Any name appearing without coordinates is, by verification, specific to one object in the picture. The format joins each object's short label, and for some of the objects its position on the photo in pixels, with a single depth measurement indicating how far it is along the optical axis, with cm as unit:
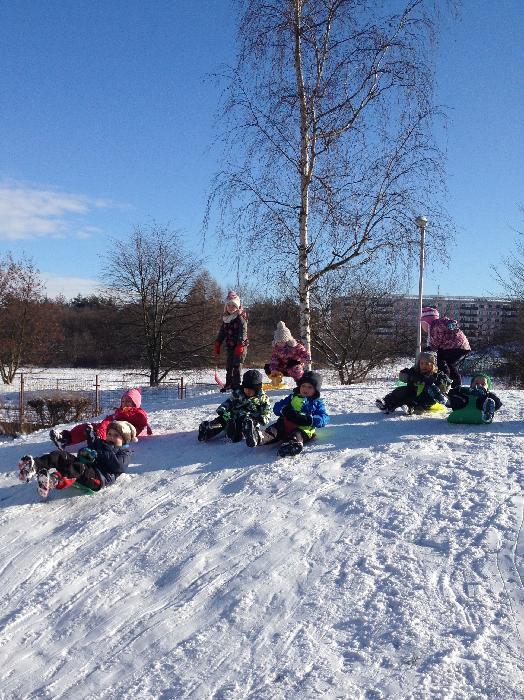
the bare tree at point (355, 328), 2344
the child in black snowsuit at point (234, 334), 1040
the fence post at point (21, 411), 1486
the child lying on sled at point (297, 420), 618
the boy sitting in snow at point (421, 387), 728
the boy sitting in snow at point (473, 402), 695
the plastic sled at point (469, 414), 699
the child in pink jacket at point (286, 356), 1030
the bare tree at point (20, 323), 3069
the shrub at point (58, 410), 1600
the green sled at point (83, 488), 545
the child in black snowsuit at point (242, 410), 672
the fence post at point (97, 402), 1536
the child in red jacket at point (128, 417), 669
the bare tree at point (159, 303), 2803
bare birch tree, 1048
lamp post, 1072
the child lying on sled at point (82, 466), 526
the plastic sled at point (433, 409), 755
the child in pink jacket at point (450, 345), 881
